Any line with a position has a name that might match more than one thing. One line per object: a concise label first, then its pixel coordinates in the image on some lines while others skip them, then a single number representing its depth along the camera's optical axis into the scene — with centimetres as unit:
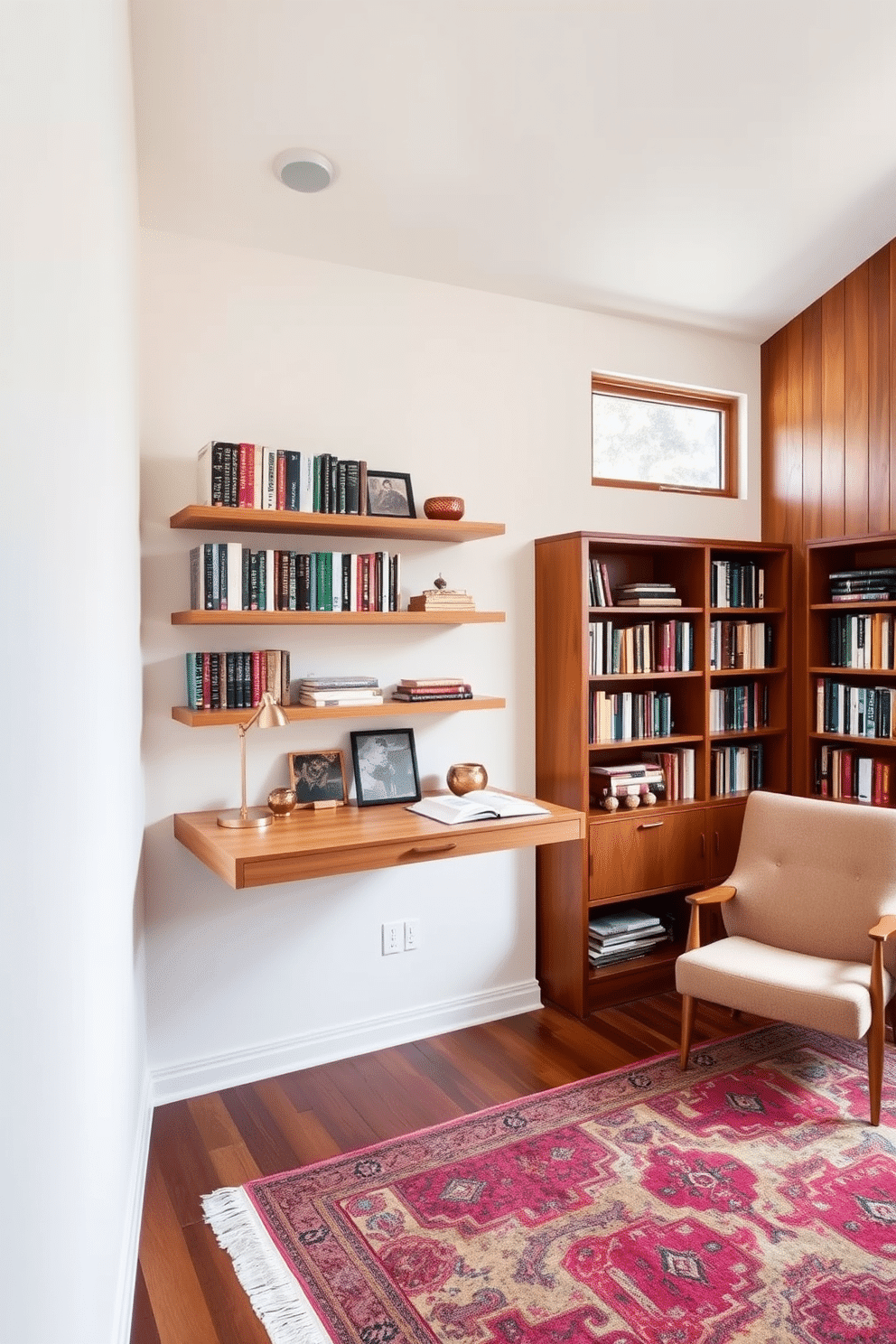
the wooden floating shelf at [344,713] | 258
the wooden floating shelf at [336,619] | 262
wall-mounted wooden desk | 240
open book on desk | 279
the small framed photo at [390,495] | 304
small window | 376
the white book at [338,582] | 283
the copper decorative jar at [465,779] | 315
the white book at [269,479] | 269
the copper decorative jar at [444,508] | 299
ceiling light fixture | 256
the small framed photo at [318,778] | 298
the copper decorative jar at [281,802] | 282
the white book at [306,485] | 276
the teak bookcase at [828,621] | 371
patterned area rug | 187
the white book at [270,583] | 273
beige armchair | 262
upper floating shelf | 259
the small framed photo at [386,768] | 306
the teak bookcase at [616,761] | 333
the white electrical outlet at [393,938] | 317
